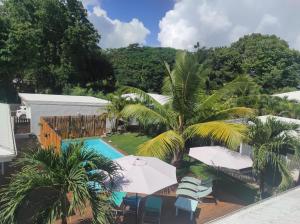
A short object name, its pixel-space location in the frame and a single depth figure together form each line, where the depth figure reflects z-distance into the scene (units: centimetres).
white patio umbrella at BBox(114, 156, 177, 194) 553
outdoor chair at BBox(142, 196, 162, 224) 612
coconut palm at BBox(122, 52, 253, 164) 814
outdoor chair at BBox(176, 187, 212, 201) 710
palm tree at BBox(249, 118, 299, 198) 698
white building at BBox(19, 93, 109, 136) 1349
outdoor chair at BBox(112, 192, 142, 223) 637
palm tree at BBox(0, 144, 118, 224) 435
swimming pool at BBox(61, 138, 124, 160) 1188
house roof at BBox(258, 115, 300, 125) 1053
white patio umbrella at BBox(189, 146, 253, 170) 751
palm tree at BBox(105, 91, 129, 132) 1425
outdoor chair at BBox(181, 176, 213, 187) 772
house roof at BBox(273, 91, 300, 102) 1823
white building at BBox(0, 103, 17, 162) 521
